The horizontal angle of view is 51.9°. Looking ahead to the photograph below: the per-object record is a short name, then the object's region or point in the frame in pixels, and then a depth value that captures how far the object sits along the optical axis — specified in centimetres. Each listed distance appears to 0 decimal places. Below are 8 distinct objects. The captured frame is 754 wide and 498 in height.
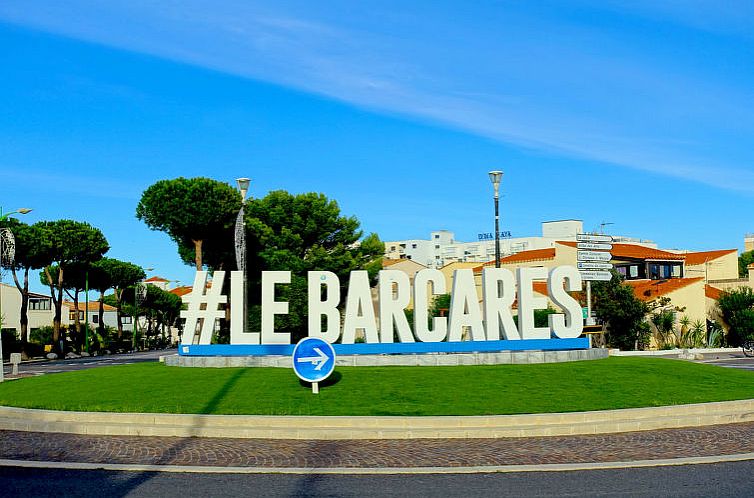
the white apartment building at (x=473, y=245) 12694
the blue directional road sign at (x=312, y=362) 2077
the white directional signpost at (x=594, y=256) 3841
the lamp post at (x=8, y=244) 3819
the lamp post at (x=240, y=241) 3932
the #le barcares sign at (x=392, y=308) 2798
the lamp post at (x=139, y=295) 9244
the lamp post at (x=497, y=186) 3416
